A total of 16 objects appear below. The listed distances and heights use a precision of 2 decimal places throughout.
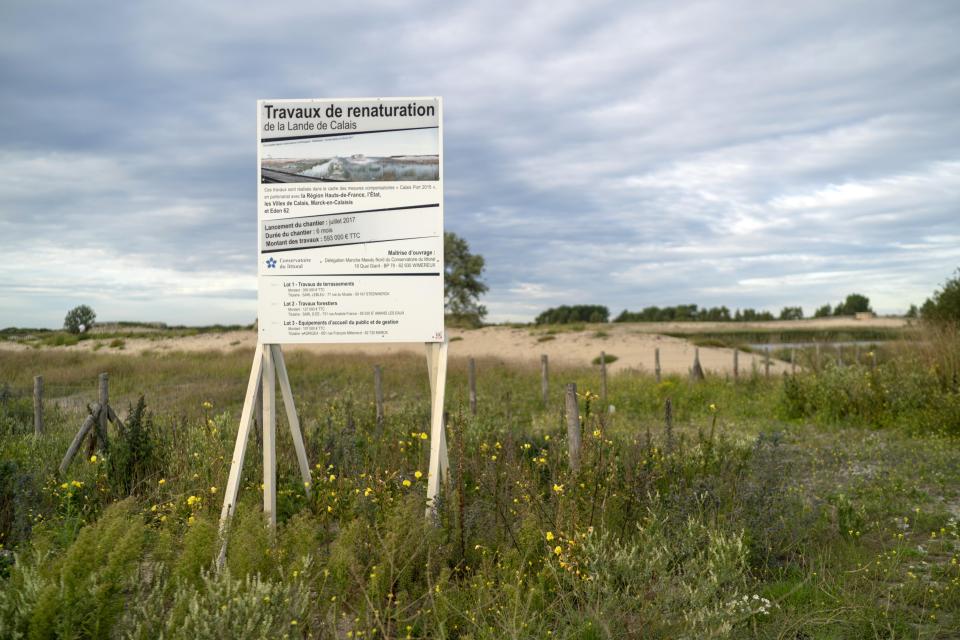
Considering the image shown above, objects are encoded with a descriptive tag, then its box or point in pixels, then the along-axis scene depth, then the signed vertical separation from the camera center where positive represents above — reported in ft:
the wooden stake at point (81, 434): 24.55 -3.48
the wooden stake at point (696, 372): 67.15 -4.01
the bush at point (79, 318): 148.87 +3.99
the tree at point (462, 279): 181.78 +14.28
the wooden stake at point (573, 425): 20.76 -2.79
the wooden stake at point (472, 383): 45.90 -3.47
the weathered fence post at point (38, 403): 34.19 -3.27
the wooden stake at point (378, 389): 34.61 -3.15
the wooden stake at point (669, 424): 21.09 -2.88
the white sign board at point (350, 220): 19.75 +3.23
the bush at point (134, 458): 22.77 -4.08
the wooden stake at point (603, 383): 56.77 -4.35
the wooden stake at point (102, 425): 24.86 -3.23
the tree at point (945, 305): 73.87 +2.49
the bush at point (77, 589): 10.93 -4.16
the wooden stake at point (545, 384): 55.28 -4.19
